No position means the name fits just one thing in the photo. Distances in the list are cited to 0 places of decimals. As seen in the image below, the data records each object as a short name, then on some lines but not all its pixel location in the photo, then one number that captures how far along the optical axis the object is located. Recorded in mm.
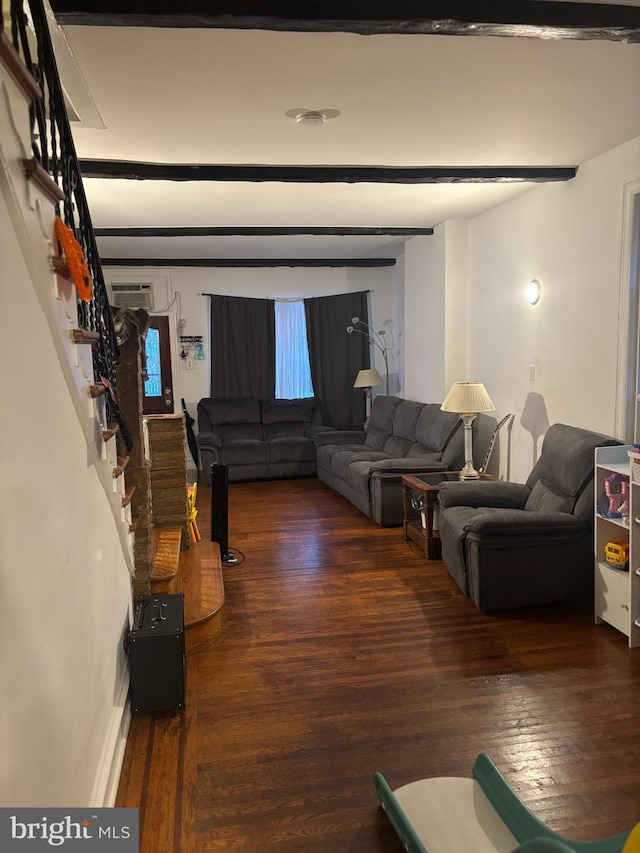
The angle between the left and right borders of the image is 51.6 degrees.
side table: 4508
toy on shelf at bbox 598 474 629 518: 3270
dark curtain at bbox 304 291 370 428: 8141
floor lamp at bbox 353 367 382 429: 7555
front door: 7844
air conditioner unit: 7703
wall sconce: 4633
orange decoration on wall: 1859
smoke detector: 3014
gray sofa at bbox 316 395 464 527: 5289
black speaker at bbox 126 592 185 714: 2621
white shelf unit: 3098
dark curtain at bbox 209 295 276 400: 7918
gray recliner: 3512
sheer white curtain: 8156
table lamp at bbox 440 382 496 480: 4934
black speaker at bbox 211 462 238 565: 4312
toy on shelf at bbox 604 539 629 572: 3240
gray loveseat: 7320
